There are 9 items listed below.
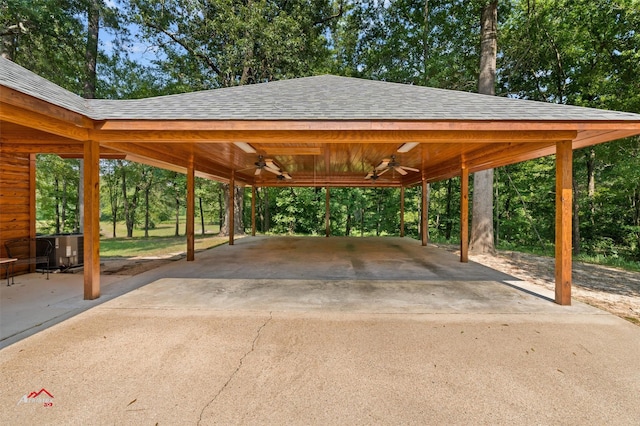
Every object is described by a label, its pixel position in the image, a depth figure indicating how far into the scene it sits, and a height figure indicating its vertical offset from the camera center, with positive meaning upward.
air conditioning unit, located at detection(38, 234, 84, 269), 5.57 -0.85
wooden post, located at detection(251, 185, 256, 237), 12.59 +0.12
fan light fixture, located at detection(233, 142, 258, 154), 5.19 +1.30
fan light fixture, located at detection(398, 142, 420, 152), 5.05 +1.28
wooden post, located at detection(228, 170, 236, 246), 10.10 +0.13
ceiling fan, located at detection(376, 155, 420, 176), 6.99 +1.29
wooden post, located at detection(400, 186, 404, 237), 12.70 -0.04
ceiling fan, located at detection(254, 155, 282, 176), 6.90 +1.28
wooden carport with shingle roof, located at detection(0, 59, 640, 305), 3.52 +1.19
